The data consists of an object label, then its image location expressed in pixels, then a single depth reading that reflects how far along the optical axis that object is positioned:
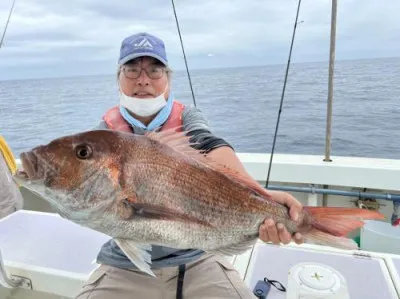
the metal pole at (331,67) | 3.31
